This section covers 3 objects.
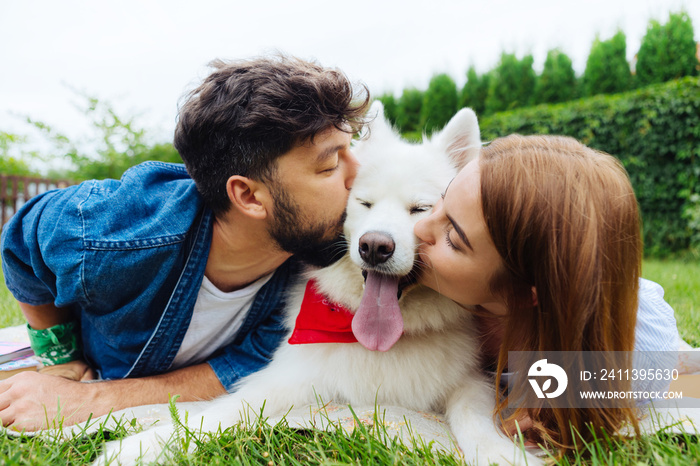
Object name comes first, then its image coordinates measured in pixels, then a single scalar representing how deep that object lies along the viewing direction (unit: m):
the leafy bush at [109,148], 8.89
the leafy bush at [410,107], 10.64
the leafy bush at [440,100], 10.10
